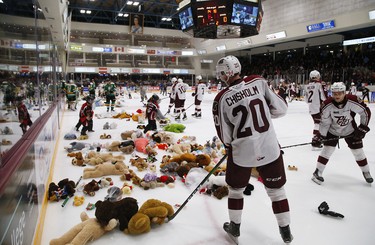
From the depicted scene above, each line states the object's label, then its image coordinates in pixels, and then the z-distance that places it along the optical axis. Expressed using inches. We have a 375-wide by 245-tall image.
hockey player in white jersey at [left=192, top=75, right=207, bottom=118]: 365.4
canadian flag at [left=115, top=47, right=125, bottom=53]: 1168.9
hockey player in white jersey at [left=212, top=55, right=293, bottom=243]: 81.0
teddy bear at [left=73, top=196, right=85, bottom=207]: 112.4
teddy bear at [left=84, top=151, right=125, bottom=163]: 165.3
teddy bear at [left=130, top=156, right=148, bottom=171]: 156.6
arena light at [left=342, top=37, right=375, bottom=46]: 653.9
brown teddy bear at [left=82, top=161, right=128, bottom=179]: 142.6
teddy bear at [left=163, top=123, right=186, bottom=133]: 270.4
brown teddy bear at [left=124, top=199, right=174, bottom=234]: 89.4
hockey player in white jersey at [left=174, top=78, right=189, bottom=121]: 347.6
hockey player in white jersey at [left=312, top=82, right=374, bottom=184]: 126.1
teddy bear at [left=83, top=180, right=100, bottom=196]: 122.2
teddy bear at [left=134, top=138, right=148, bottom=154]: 194.9
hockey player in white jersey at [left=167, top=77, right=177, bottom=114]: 354.6
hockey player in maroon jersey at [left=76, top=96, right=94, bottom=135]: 251.0
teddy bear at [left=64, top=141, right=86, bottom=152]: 196.2
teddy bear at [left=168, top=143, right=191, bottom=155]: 187.0
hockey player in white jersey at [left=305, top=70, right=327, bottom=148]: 219.1
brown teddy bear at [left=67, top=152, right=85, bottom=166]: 163.0
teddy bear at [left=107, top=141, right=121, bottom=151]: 195.5
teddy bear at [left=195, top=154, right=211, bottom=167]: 152.0
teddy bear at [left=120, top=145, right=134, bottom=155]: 191.0
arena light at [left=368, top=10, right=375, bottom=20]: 522.3
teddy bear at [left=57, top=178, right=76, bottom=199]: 118.8
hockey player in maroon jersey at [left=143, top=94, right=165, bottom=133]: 261.0
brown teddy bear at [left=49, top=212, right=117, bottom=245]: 81.7
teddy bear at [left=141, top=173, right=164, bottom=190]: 129.8
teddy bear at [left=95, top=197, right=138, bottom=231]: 90.0
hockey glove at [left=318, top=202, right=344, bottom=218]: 100.1
